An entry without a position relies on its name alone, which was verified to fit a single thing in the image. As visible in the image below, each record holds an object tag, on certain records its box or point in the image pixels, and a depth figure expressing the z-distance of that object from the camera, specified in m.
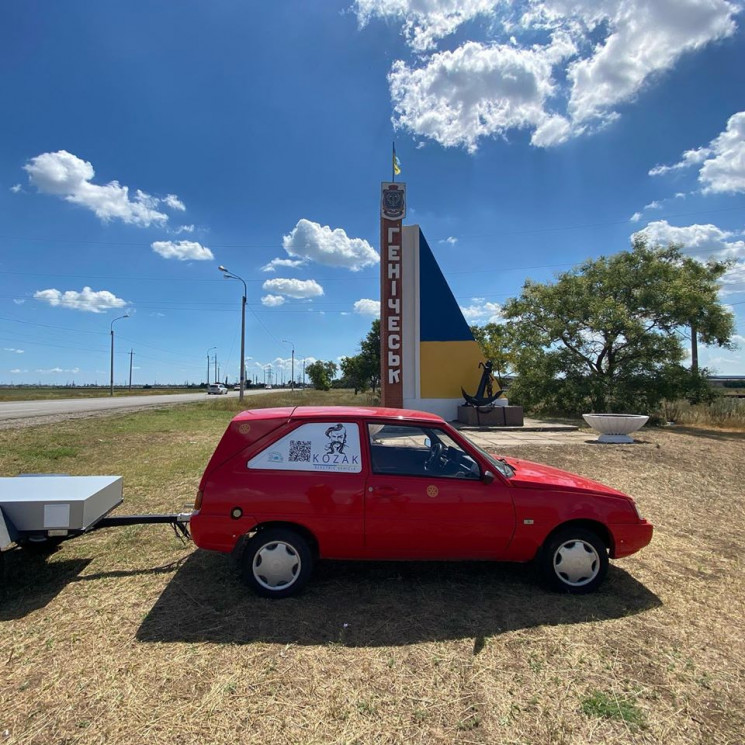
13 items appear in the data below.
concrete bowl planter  12.42
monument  16.83
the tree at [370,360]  37.12
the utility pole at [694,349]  19.82
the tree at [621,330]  19.58
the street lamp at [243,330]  30.62
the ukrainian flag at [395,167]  18.59
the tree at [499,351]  25.00
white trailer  3.43
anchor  16.14
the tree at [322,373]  77.25
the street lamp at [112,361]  51.62
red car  3.51
